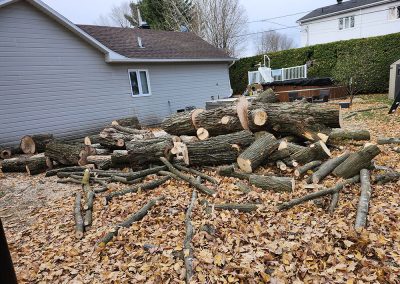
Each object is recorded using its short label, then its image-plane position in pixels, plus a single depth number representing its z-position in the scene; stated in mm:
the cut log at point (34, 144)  9016
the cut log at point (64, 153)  6891
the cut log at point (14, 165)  7234
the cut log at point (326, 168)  4551
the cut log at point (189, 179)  4633
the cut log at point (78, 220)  3846
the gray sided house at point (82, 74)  9875
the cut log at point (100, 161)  6535
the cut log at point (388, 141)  6344
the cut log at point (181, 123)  6793
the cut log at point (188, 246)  2920
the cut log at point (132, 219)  3578
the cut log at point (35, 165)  7070
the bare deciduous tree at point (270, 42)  55719
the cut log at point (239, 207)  3957
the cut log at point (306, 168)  4807
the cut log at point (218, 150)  5496
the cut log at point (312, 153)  5207
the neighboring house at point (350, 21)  22766
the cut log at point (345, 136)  6570
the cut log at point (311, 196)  3934
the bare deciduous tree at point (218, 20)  25516
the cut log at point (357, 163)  4578
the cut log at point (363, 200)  3373
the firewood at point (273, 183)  4375
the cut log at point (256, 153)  5031
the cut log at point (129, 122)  10239
